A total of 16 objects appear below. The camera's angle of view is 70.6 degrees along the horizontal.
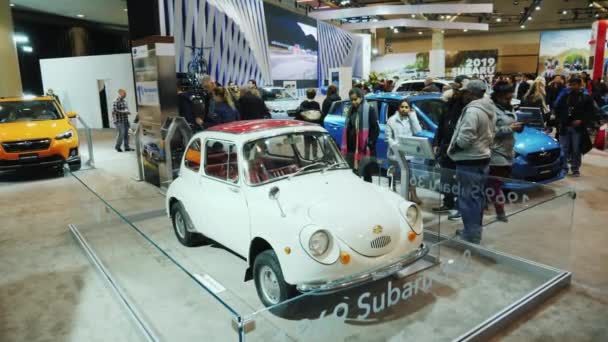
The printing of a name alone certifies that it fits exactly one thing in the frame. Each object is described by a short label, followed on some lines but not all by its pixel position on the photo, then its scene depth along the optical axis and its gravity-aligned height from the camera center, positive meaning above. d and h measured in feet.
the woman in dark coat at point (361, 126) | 18.24 -1.73
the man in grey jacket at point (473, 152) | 13.55 -2.20
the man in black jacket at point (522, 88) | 40.57 -0.42
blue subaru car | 18.89 -2.59
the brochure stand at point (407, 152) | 13.73 -2.16
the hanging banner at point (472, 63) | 77.73 +4.15
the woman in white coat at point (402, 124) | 18.52 -1.65
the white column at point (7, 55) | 42.50 +3.48
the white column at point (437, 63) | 71.15 +3.60
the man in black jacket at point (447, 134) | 15.72 -1.93
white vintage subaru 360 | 9.45 -3.09
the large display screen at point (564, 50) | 83.15 +6.48
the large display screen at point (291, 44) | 55.93 +5.96
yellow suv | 26.25 -2.76
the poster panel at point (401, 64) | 86.84 +4.36
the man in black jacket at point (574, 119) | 22.99 -1.92
